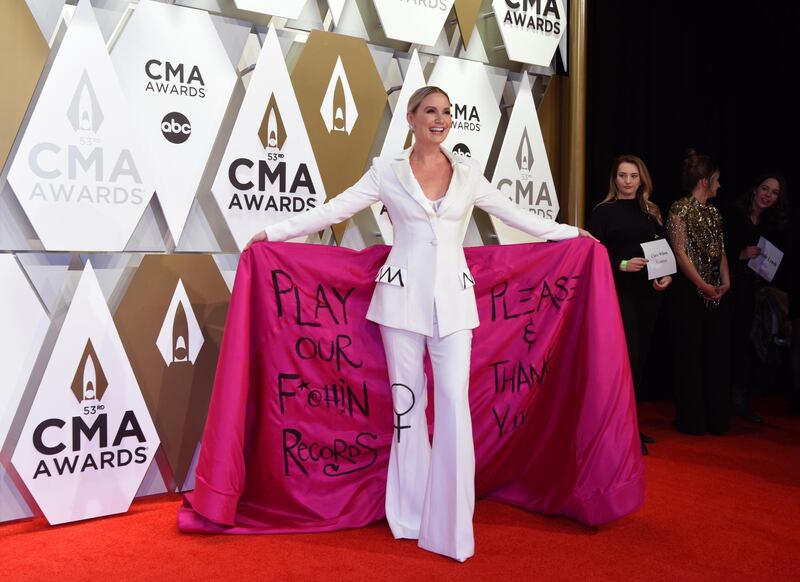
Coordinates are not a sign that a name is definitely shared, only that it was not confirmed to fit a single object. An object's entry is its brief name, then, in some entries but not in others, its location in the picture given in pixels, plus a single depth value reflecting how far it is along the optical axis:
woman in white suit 2.82
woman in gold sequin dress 4.62
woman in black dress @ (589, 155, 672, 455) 4.30
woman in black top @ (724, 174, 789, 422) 4.95
